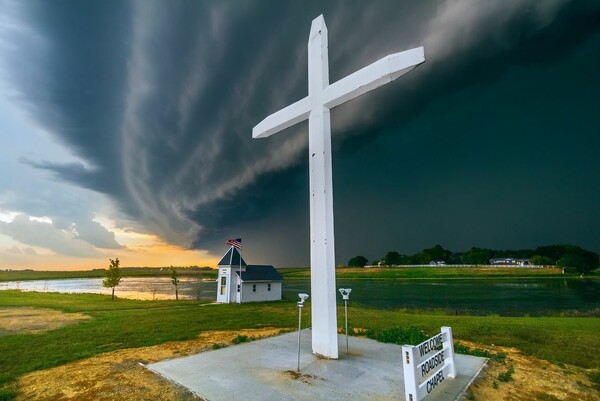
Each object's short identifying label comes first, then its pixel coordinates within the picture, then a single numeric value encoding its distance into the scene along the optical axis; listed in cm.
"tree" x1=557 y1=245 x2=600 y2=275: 9499
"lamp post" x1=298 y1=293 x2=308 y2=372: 641
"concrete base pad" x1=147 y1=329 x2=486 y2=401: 504
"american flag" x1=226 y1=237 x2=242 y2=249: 2784
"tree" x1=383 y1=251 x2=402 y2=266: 16425
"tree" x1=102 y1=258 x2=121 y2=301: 3475
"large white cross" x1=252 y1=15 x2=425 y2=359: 675
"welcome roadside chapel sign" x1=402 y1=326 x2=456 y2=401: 433
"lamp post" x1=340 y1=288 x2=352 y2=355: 760
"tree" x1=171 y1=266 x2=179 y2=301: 4016
